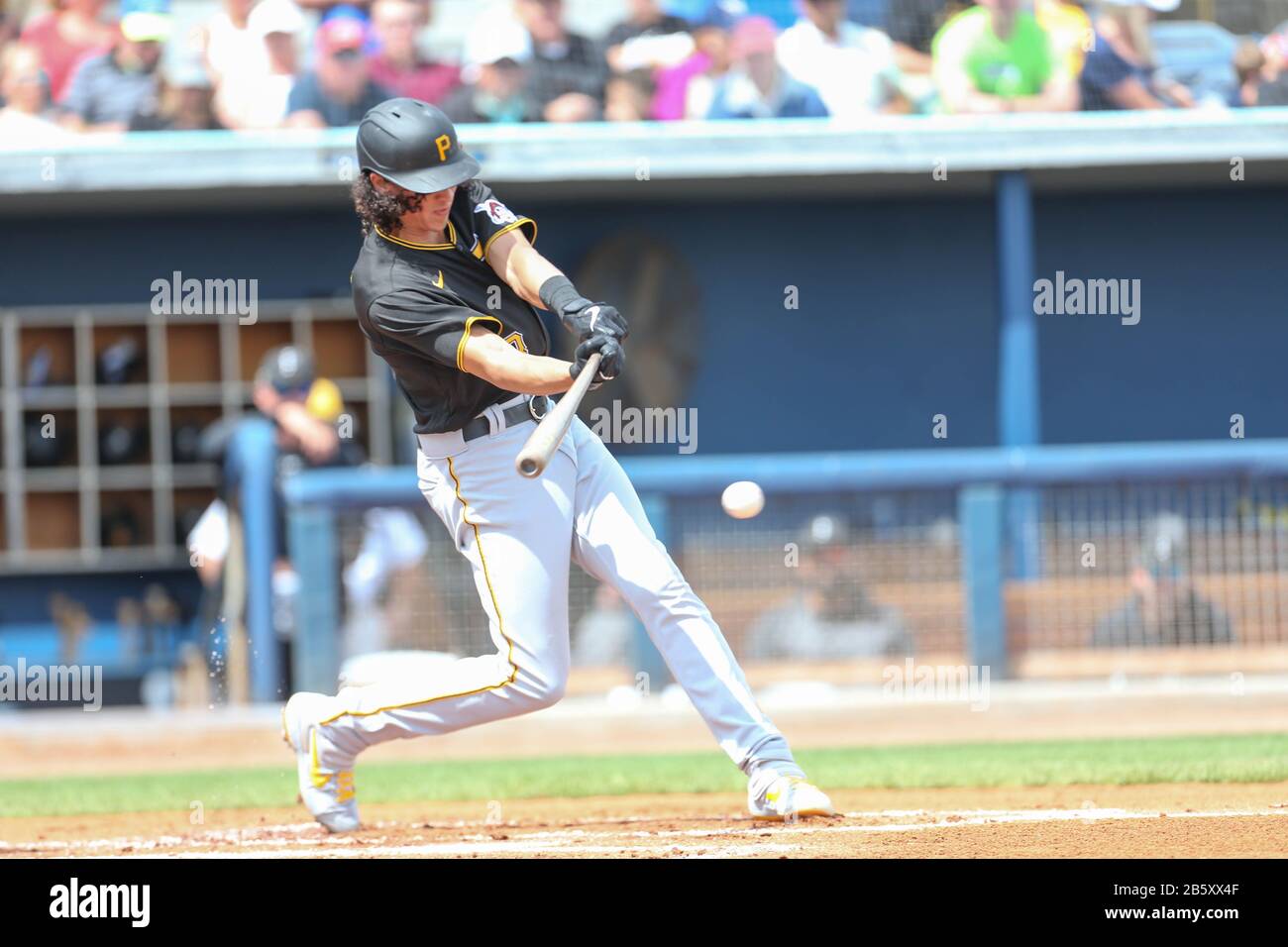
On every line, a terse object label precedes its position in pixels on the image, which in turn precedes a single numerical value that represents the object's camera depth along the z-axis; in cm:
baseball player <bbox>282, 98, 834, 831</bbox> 482
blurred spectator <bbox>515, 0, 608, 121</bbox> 1141
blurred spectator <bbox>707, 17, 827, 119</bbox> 1137
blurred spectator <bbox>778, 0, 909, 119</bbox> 1137
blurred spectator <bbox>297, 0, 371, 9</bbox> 1153
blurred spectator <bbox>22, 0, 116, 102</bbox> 1149
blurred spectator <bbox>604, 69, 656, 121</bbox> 1149
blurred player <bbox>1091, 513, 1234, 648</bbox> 894
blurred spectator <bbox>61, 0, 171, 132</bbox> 1141
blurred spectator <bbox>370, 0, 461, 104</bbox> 1130
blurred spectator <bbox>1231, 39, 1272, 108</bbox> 1145
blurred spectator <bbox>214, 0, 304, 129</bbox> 1134
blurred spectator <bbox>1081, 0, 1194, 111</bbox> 1138
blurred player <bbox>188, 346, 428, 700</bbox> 924
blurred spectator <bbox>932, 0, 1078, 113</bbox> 1122
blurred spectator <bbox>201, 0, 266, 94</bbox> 1132
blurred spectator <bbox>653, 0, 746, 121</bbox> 1142
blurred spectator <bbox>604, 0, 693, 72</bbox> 1145
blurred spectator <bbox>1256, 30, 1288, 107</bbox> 1141
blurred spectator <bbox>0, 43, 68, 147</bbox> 1138
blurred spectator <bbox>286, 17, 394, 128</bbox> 1120
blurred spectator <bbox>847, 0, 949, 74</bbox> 1138
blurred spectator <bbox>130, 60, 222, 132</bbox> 1142
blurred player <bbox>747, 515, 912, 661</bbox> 902
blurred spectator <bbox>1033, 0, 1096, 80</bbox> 1130
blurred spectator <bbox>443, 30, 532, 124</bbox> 1127
